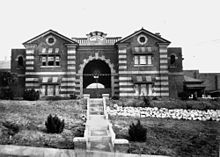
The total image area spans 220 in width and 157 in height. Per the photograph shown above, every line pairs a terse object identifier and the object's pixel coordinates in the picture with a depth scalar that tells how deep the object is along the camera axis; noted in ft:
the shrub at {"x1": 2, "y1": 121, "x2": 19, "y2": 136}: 52.11
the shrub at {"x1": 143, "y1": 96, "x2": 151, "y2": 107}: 82.46
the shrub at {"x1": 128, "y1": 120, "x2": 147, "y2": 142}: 52.01
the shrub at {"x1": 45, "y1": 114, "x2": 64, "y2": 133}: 54.44
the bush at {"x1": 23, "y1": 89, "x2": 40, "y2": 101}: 87.92
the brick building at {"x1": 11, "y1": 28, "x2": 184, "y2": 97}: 105.19
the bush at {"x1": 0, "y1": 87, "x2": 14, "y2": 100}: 89.97
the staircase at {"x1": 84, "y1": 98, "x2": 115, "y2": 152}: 50.14
